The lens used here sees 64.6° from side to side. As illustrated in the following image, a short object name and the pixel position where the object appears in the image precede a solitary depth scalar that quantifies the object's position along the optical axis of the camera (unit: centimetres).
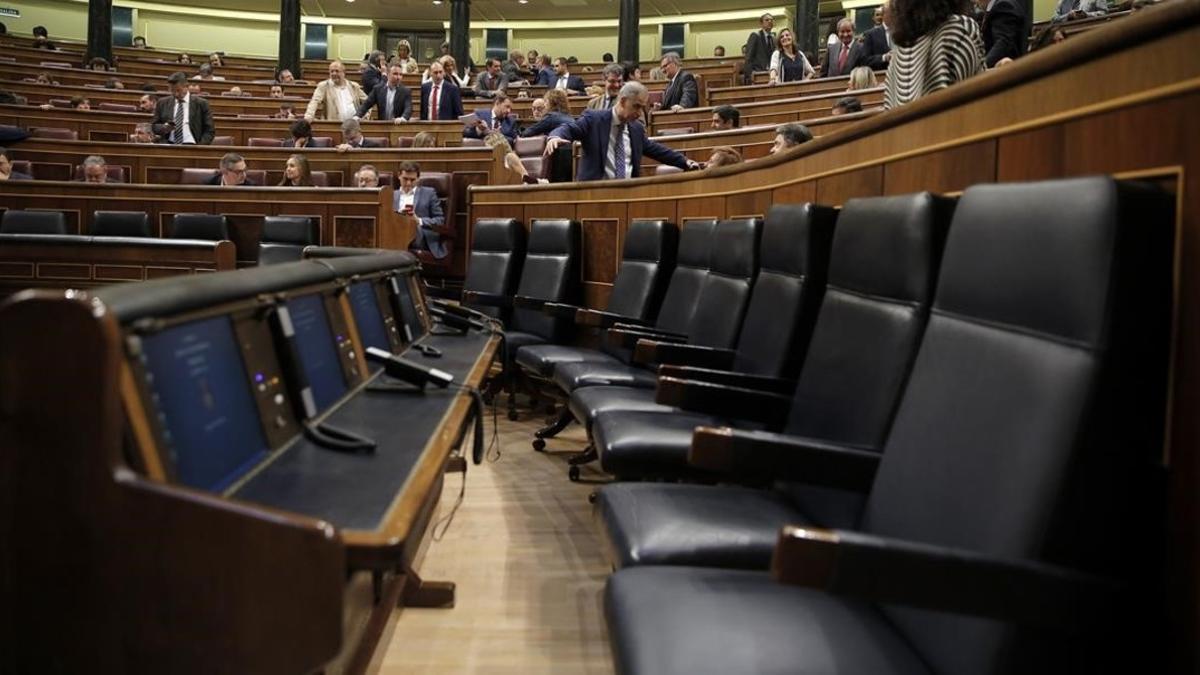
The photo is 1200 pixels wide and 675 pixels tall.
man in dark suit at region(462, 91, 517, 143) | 530
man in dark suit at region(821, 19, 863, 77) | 690
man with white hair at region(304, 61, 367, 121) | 655
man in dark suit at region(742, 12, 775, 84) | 803
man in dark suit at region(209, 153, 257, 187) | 451
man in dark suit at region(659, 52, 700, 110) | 634
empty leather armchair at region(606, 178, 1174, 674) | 65
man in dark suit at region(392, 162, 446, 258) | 417
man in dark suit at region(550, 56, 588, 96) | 867
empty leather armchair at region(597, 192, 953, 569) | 107
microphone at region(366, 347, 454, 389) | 131
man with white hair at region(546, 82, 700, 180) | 358
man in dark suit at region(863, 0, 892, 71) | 646
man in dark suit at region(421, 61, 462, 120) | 650
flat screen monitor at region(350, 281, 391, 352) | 158
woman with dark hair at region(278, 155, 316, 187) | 454
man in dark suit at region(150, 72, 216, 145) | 589
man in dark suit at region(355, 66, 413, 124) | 668
